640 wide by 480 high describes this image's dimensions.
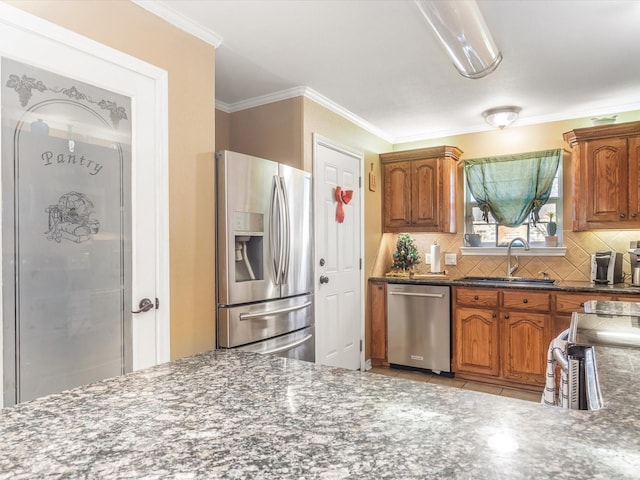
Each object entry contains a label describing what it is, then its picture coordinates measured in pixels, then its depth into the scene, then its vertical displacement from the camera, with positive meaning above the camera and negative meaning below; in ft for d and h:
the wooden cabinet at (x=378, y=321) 13.98 -2.73
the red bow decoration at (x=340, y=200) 12.26 +1.31
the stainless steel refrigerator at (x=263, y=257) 8.00 -0.29
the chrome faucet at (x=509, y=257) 13.27 -0.52
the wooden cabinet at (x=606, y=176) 11.22 +1.85
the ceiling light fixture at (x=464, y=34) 5.62 +3.26
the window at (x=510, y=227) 13.38 +0.65
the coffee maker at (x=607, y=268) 11.57 -0.78
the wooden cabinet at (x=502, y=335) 11.42 -2.74
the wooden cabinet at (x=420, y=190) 14.02 +1.88
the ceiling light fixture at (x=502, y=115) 12.43 +3.91
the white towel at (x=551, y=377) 3.71 -1.24
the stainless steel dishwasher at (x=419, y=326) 12.71 -2.70
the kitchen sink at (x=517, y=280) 12.72 -1.25
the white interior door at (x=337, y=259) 11.43 -0.50
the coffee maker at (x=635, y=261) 11.07 -0.57
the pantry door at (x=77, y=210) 5.25 +0.51
